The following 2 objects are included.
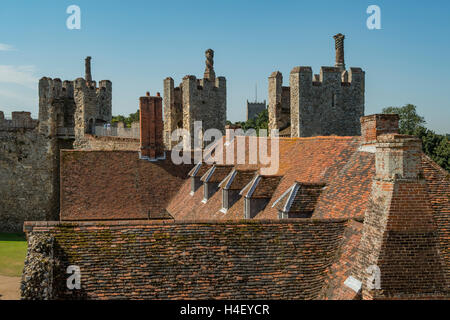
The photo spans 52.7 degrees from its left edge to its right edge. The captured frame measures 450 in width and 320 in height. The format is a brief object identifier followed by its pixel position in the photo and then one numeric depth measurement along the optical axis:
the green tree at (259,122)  75.47
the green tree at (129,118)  100.54
